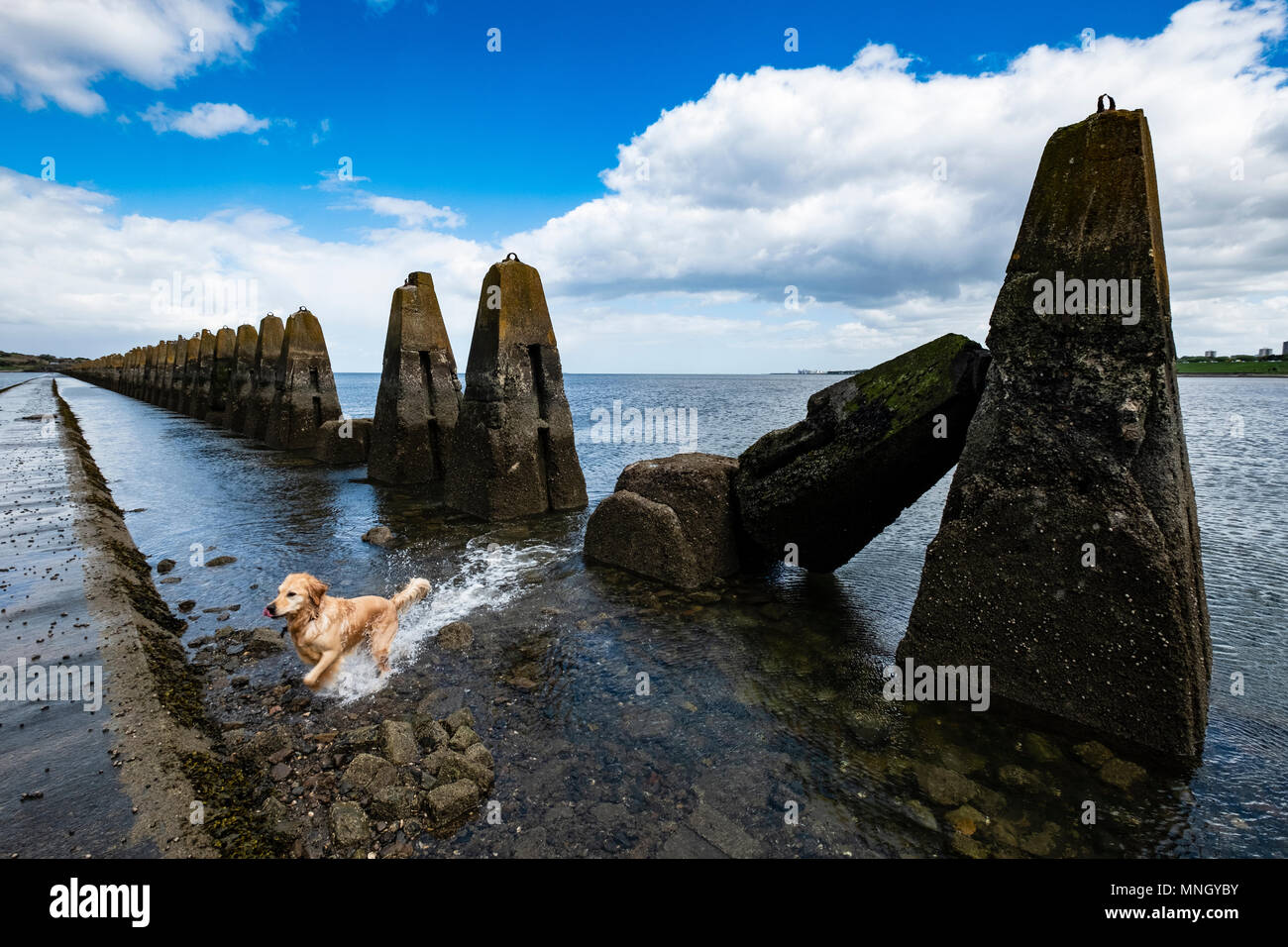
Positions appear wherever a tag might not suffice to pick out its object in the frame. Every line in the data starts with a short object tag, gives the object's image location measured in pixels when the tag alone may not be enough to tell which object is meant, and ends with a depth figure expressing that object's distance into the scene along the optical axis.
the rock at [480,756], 4.59
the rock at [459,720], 5.12
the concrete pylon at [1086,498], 4.92
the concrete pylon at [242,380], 30.77
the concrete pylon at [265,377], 27.06
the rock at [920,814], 4.11
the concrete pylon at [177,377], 47.25
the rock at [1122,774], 4.52
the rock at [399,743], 4.65
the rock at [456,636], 6.90
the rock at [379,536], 11.37
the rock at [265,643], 6.67
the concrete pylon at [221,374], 36.38
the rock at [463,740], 4.80
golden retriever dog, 5.47
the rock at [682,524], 9.00
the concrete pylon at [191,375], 42.09
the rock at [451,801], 4.07
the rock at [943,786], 4.37
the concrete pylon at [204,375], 39.66
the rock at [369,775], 4.28
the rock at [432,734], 4.91
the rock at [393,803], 4.06
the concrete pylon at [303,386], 23.88
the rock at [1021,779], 4.47
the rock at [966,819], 4.08
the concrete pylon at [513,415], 12.88
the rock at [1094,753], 4.76
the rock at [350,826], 3.83
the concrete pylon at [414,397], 17.12
